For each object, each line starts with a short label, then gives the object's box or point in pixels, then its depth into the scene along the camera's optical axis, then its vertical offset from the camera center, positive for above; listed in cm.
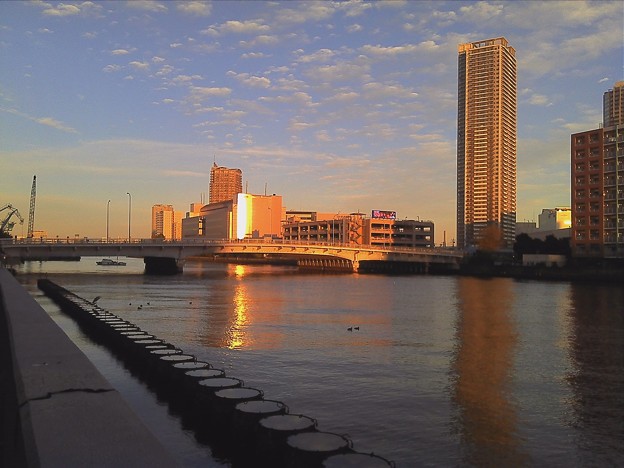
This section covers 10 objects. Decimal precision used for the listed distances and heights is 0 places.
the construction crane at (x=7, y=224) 16139 +649
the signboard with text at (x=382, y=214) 17212 +1028
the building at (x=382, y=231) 16538 +484
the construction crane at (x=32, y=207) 17000 +1143
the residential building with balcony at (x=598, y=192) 8694 +911
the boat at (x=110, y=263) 15012 -478
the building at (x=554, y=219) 14770 +824
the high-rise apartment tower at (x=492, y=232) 13862 +420
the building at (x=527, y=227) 19295 +765
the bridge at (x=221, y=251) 8238 -74
